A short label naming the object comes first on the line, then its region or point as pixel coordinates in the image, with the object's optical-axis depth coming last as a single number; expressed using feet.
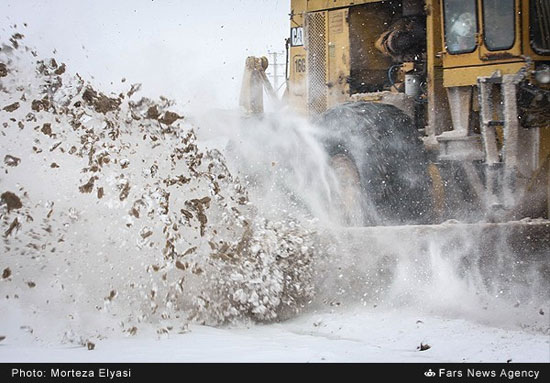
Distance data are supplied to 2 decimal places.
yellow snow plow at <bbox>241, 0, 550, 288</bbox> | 42.04
